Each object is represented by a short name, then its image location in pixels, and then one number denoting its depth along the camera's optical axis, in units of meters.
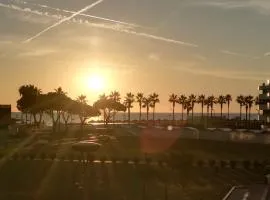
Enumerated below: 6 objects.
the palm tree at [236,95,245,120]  136.60
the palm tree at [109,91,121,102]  127.29
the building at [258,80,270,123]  109.40
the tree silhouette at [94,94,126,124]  105.08
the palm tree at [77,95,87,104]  108.58
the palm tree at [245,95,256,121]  136.33
